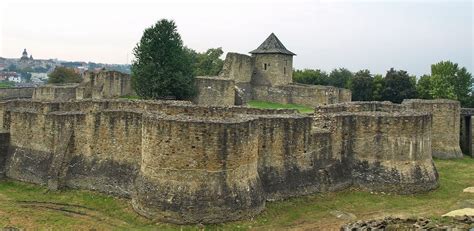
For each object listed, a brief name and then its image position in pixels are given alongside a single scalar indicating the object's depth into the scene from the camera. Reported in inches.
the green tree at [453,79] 1915.6
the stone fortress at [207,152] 663.1
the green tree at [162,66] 1418.6
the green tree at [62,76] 2869.1
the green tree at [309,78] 2623.0
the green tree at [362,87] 2052.2
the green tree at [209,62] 2389.3
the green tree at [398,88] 1936.5
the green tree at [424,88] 1952.5
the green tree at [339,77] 3016.7
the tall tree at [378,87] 1987.0
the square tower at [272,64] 1684.3
